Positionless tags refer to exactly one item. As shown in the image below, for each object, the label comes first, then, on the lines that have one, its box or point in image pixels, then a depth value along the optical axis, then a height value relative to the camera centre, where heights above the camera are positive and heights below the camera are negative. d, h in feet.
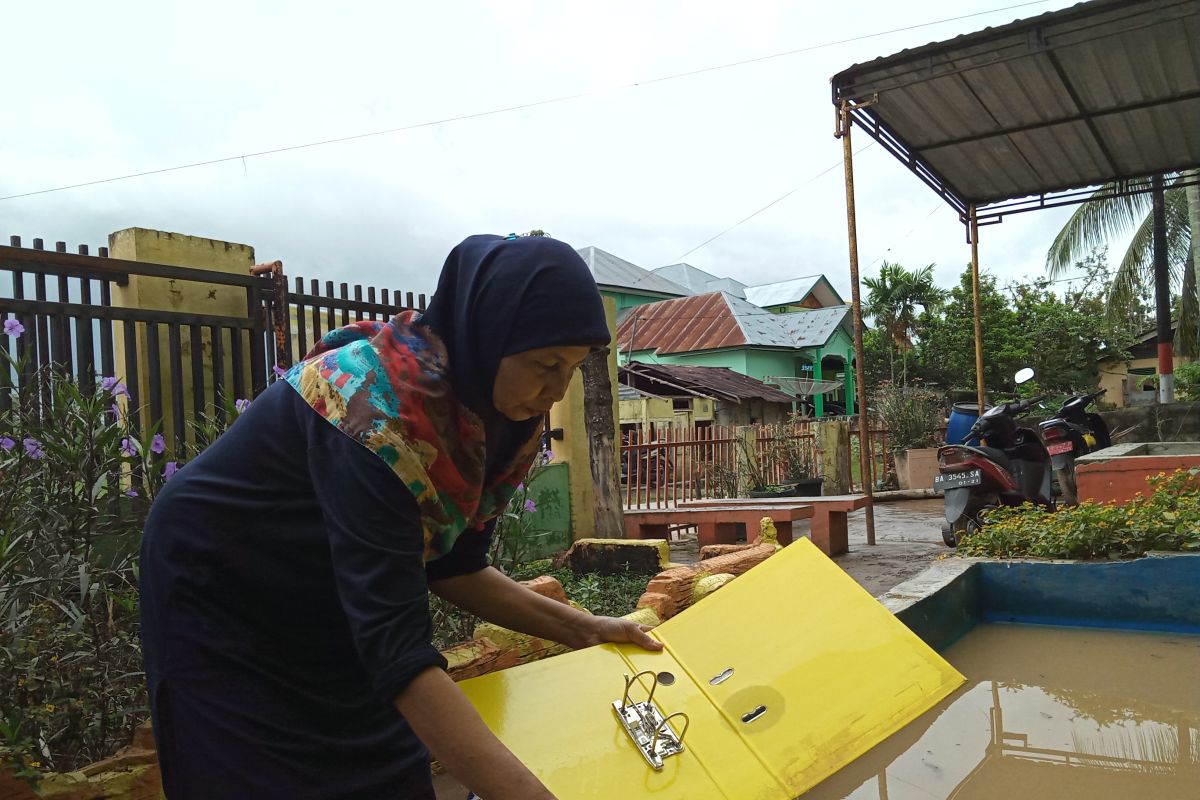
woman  3.40 -0.43
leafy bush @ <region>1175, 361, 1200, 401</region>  53.21 +0.17
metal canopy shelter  18.56 +8.00
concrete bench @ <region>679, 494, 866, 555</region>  21.85 -3.19
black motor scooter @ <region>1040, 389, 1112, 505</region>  23.79 -1.66
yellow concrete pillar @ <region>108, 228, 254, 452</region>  13.23 +2.42
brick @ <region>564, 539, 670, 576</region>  16.37 -2.99
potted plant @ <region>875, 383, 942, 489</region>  38.96 -1.75
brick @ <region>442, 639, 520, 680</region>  8.89 -2.71
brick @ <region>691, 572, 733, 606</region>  12.75 -2.82
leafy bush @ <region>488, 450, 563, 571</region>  12.57 -1.86
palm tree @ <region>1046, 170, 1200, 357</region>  57.31 +10.39
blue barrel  27.09 -0.88
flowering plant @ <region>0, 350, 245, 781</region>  6.81 -1.36
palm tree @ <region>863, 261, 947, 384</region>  90.22 +11.21
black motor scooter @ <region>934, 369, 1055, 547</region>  19.33 -1.92
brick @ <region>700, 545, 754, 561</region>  16.56 -2.96
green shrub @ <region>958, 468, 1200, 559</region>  11.89 -2.21
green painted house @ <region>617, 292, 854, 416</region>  84.17 +7.47
